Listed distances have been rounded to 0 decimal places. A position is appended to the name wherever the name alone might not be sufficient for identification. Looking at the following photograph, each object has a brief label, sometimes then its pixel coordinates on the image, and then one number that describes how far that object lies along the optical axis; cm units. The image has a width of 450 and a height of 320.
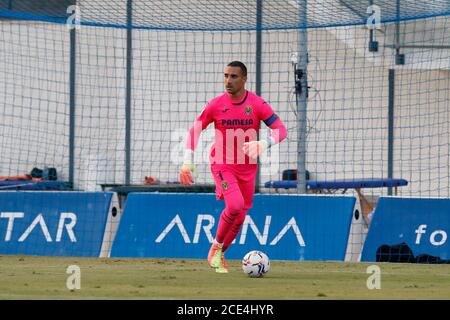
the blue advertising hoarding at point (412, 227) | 1600
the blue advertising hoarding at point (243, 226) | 1636
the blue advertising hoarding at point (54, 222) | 1709
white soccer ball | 1244
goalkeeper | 1302
